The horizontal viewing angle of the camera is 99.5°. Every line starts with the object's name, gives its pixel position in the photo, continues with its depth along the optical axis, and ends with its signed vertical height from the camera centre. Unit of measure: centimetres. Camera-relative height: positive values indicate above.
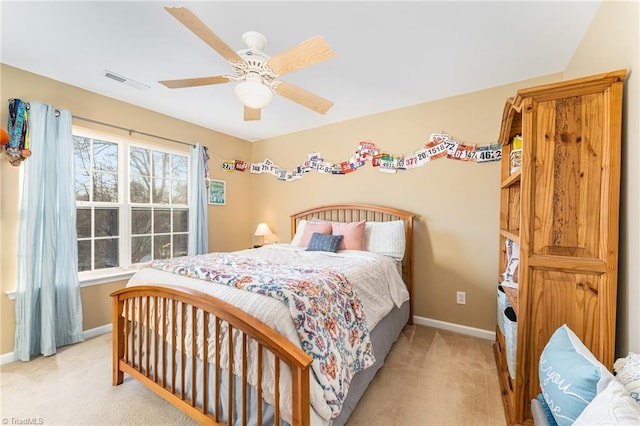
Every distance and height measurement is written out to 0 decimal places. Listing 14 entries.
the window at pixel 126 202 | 276 +5
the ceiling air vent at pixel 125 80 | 234 +114
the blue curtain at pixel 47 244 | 224 -34
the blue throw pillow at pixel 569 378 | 78 -52
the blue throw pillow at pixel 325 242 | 284 -37
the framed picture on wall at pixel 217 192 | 387 +22
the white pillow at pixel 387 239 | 280 -32
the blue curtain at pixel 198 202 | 350 +6
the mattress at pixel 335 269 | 126 -51
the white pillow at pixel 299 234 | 333 -33
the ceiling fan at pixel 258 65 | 135 +82
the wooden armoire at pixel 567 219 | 122 -4
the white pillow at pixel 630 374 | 82 -54
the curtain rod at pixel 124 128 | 259 +84
